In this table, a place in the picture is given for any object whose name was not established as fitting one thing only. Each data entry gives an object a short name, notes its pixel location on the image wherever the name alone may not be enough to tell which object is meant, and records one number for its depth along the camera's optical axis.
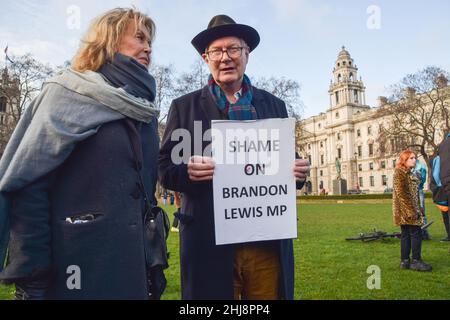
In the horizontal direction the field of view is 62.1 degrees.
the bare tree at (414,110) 37.22
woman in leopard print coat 5.86
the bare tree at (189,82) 29.13
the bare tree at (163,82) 31.16
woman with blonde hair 1.60
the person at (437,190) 7.80
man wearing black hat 2.17
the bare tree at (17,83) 28.50
